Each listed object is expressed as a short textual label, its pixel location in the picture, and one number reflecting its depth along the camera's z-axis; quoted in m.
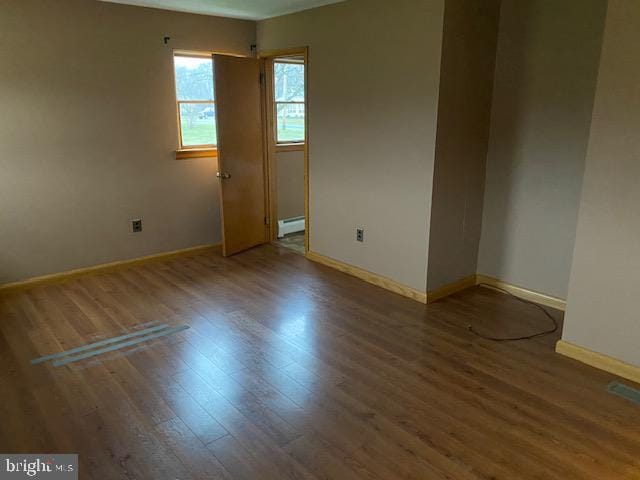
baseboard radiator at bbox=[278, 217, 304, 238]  5.82
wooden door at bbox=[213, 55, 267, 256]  4.72
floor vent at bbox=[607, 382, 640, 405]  2.59
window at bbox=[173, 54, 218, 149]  4.75
